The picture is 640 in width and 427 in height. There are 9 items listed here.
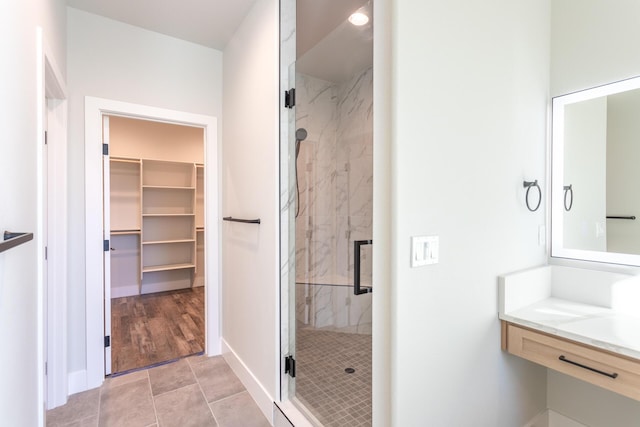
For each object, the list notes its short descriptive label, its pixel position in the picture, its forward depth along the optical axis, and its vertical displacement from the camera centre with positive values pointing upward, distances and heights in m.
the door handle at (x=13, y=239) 0.77 -0.09
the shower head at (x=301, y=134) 2.02 +0.51
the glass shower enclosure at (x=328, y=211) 1.78 +0.00
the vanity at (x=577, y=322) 1.18 -0.49
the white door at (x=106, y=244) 2.37 -0.27
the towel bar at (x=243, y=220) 2.10 -0.07
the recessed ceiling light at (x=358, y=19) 1.69 +1.14
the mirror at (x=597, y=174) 1.53 +0.21
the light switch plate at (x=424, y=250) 1.16 -0.15
